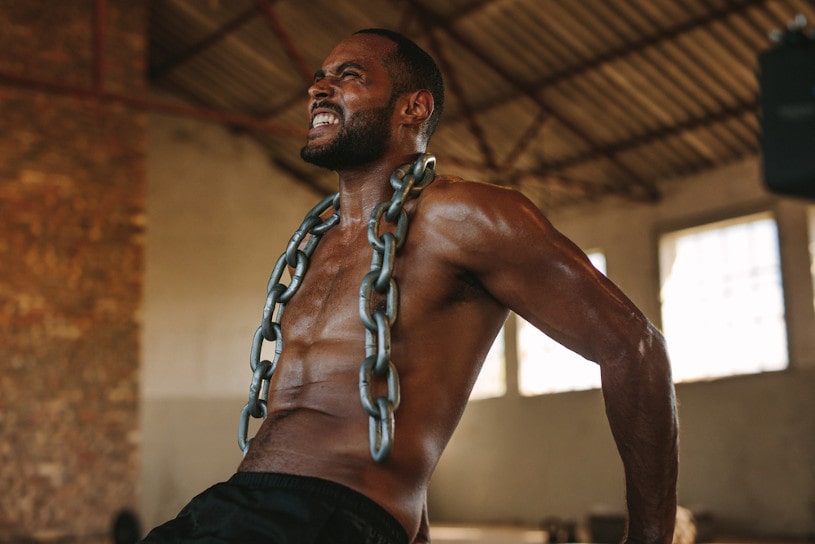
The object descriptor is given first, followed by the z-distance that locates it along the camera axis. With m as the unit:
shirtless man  1.48
